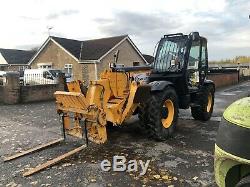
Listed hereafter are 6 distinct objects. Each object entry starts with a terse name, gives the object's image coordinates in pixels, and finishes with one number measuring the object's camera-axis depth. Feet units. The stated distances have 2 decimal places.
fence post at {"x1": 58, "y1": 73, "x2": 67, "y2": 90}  36.04
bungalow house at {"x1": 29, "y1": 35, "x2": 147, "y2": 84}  65.49
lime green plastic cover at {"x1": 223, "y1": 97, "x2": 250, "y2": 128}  6.99
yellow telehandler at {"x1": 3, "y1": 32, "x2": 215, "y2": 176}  13.63
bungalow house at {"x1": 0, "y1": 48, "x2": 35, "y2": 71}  88.97
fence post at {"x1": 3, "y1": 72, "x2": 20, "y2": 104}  31.60
